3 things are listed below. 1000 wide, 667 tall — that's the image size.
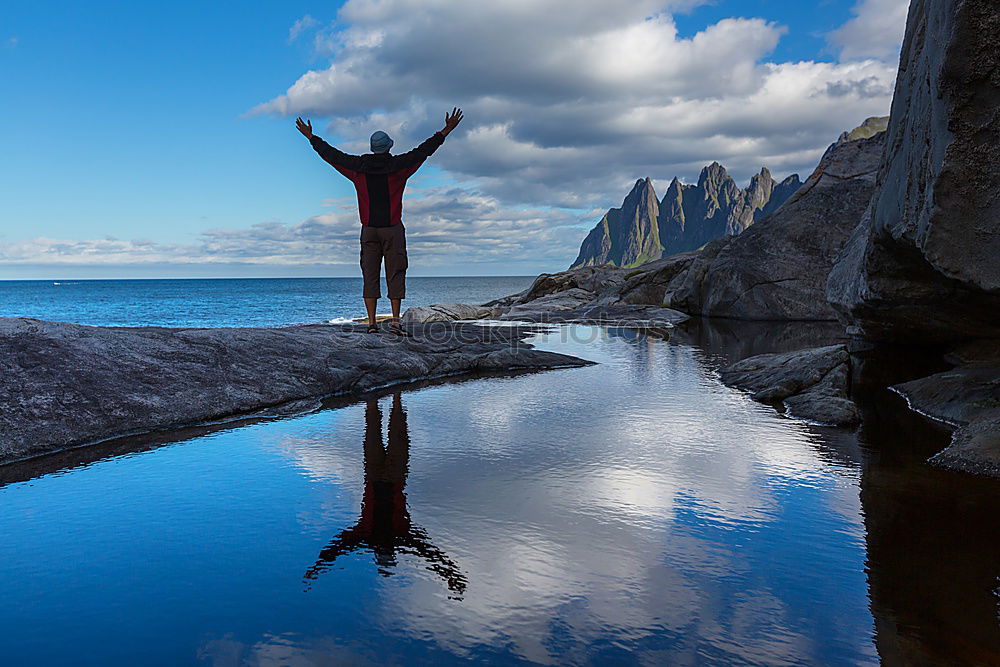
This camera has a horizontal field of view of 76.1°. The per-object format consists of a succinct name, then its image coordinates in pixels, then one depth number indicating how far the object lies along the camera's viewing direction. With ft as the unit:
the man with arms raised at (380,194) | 27.81
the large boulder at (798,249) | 54.19
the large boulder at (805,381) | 17.76
